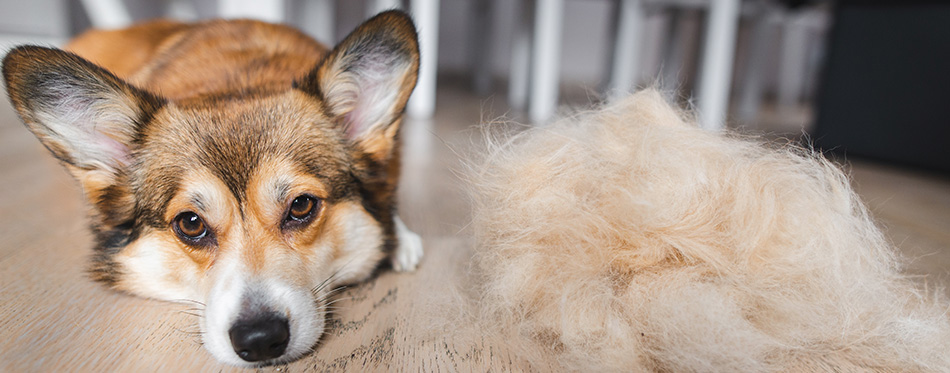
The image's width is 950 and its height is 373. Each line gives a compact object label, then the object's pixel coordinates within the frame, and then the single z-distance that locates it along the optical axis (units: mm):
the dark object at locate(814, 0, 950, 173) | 1008
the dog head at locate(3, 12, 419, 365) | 503
